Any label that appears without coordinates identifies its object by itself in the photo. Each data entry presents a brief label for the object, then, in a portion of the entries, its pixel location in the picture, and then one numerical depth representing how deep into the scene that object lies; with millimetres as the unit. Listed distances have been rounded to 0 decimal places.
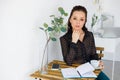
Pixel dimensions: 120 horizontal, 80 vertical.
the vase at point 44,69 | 1616
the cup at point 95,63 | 1765
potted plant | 1622
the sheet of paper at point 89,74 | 1565
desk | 1517
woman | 1834
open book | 1549
